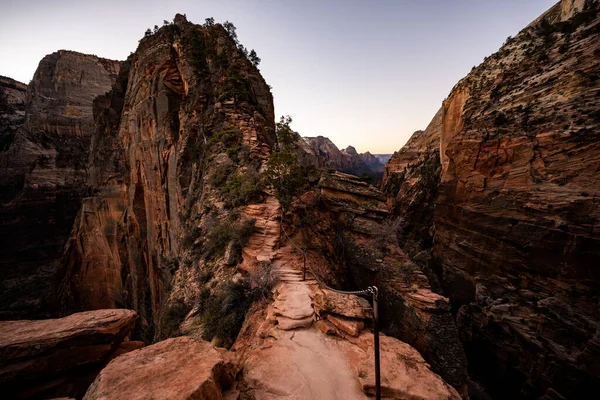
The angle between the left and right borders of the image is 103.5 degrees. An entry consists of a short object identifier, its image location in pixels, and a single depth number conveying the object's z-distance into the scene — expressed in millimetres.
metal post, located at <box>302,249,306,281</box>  7701
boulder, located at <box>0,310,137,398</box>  5594
